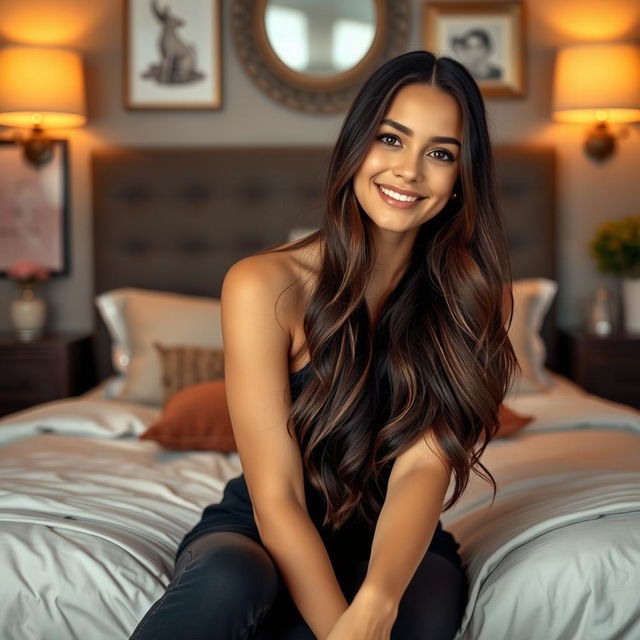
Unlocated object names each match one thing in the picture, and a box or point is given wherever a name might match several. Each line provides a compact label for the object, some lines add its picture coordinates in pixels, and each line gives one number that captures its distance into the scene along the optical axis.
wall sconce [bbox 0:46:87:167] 3.69
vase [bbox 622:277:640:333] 3.83
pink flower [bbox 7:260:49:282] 3.80
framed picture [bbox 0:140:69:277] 4.01
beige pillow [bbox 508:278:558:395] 3.36
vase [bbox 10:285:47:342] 3.81
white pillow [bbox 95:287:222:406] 3.29
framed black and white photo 3.93
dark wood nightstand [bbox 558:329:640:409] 3.65
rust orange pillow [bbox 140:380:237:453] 2.63
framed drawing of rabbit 3.92
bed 1.62
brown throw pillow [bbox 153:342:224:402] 3.12
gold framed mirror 3.90
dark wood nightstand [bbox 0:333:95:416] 3.62
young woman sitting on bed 1.58
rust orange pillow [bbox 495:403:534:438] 2.71
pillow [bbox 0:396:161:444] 2.79
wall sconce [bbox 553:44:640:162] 3.73
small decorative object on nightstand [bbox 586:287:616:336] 3.80
